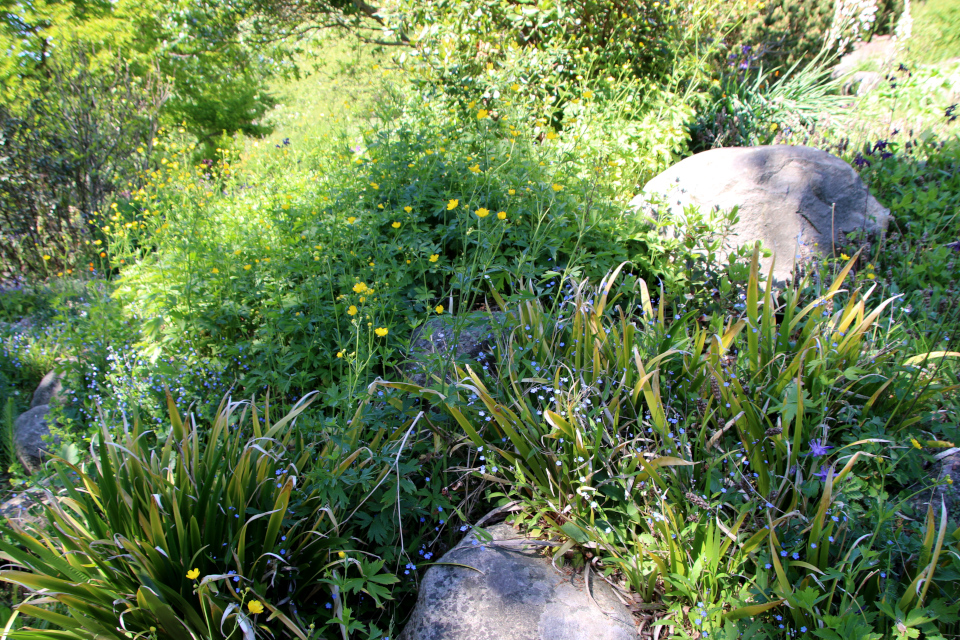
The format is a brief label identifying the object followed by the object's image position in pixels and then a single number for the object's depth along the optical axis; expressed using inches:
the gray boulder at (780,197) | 141.5
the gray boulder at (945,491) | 75.7
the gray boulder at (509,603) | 70.6
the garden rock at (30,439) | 122.0
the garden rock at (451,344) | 90.7
